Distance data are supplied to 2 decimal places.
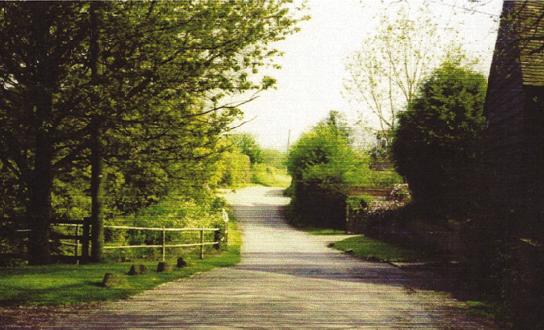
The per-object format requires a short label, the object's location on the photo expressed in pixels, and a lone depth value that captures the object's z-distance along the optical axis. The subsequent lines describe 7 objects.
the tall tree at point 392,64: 37.09
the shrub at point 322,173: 41.34
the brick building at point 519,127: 17.84
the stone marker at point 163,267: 15.75
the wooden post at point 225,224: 27.41
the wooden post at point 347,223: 38.96
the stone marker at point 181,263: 17.50
